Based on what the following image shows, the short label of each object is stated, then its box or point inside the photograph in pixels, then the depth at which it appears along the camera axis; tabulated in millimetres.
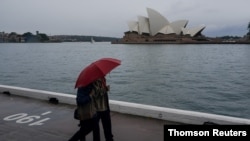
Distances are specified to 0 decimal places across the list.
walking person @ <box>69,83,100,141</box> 2338
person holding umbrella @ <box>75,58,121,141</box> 2307
